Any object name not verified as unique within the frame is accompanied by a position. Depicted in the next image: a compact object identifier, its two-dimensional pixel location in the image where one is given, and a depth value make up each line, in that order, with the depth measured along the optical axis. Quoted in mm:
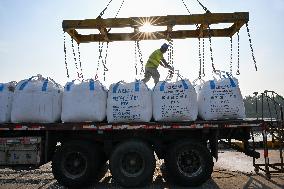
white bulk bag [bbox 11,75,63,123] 7352
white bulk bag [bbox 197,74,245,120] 7262
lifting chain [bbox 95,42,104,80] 9395
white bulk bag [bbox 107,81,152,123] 7219
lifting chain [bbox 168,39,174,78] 9344
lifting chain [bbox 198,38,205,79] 9155
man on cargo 9484
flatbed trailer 7016
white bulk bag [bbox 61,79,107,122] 7277
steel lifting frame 8242
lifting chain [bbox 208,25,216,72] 8727
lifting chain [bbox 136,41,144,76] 9391
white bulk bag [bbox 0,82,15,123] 7547
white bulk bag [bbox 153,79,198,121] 7184
